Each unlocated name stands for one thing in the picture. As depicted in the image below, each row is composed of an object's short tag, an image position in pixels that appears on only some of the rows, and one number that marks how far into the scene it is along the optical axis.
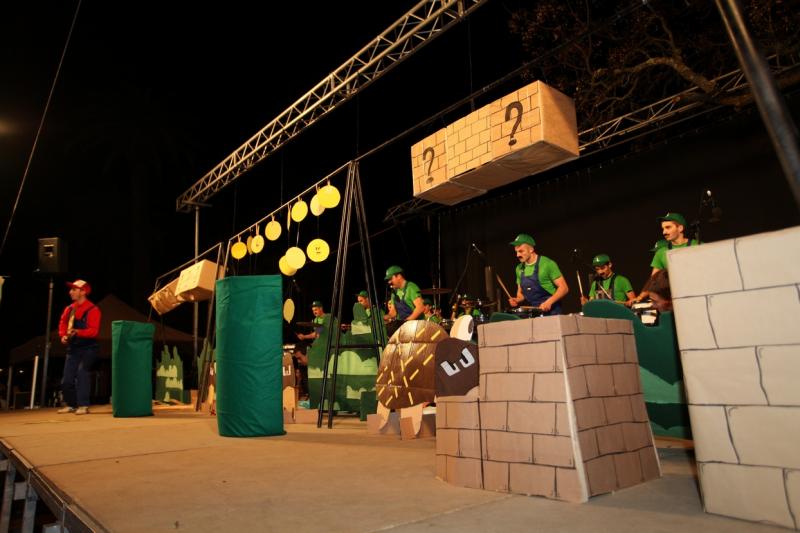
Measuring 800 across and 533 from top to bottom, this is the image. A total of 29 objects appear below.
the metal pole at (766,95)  1.26
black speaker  8.95
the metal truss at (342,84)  5.91
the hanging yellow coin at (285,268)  9.04
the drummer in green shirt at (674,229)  4.97
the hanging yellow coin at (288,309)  10.82
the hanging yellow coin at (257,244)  9.24
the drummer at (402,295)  7.23
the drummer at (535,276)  5.04
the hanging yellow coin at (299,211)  7.89
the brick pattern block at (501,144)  3.97
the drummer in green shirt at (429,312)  9.61
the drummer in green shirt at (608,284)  7.24
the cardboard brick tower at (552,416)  1.83
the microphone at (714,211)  7.06
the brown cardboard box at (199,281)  8.80
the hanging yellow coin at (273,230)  8.70
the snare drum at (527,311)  4.20
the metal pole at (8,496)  3.64
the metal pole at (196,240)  11.27
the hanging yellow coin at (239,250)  9.77
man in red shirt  7.06
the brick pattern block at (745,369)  1.45
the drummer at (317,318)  8.52
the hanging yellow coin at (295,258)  8.78
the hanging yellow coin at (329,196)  7.22
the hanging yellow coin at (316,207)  7.42
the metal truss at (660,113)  7.75
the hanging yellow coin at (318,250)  8.60
